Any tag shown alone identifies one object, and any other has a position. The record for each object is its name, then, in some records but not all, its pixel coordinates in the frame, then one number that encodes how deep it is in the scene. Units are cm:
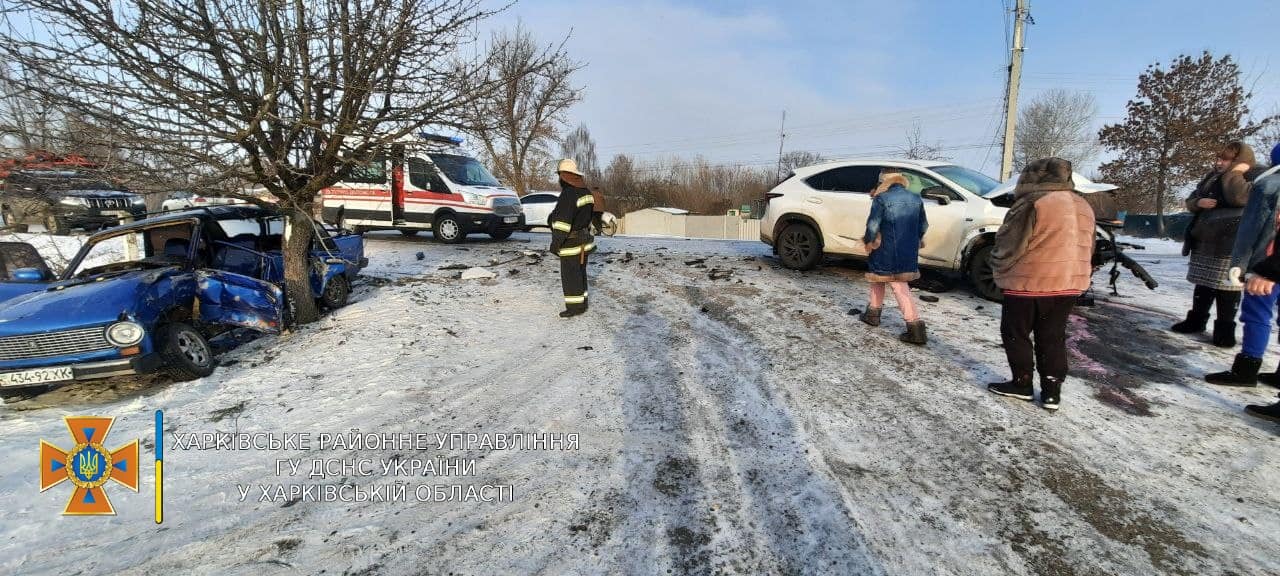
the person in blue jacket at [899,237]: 476
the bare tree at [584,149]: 5644
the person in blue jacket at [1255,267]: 340
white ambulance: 1141
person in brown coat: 326
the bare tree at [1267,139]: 1844
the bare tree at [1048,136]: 3315
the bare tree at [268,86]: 402
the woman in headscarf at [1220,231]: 448
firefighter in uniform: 565
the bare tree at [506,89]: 529
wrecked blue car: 384
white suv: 636
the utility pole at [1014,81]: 1555
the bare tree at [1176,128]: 2103
